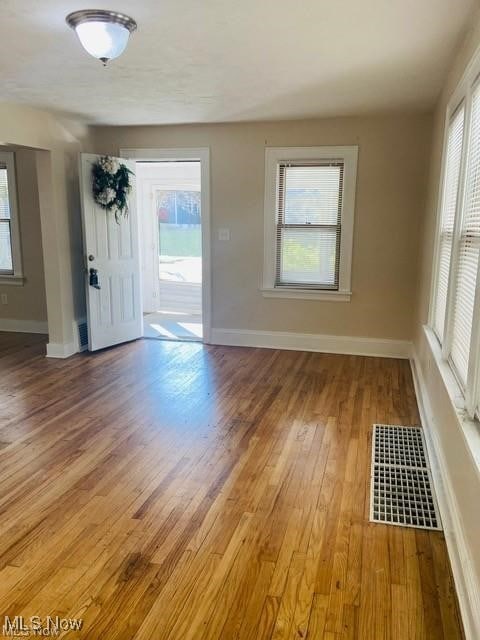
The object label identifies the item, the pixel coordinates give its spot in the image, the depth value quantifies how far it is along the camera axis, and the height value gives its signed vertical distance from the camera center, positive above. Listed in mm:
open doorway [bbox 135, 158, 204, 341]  7496 -139
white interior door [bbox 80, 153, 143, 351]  5070 -447
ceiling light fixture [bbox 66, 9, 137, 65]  2350 +984
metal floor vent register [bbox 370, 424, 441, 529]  2385 -1380
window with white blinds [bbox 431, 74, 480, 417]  2064 -99
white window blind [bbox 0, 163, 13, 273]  5900 +7
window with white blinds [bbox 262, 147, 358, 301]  4992 +105
